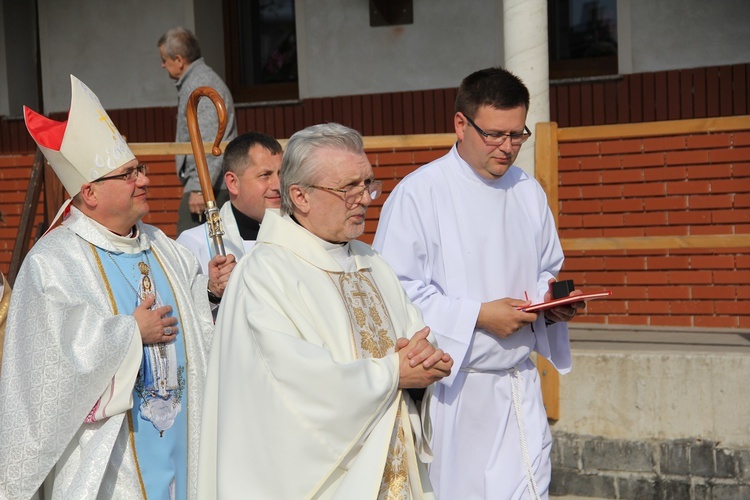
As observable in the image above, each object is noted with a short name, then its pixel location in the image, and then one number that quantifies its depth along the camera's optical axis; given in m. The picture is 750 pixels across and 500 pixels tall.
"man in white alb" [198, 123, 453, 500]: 3.71
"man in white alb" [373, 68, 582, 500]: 5.10
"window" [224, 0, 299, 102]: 11.00
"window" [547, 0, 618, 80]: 9.80
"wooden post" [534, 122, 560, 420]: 7.09
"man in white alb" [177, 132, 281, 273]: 5.66
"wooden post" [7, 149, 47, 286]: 7.82
